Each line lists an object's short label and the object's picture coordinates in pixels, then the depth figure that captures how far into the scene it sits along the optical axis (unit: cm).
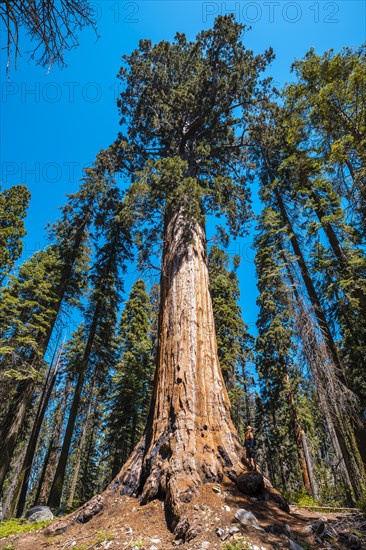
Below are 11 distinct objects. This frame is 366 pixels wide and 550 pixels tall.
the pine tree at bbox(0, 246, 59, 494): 1135
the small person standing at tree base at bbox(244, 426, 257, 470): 645
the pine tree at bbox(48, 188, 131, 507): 1530
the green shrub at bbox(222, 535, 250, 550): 300
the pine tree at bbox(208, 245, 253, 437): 1666
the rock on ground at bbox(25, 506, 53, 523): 730
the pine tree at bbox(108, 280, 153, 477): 1742
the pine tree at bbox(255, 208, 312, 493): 1364
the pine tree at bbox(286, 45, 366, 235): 777
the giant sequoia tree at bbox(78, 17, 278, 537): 467
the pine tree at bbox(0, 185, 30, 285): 1423
